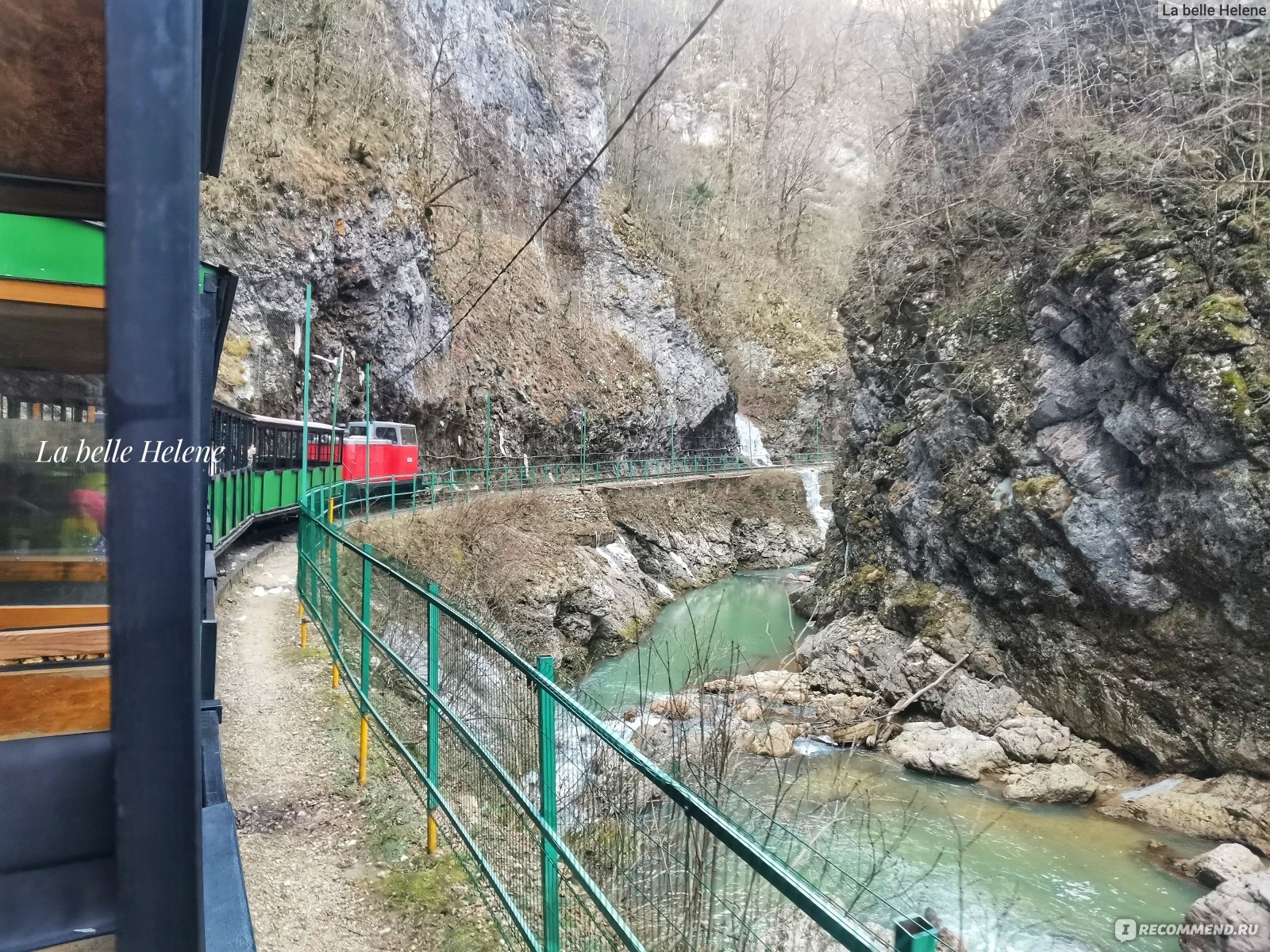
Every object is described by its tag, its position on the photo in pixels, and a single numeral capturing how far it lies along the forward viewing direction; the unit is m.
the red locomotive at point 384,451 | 22.70
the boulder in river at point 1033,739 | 12.00
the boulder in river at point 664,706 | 11.39
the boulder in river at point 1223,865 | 8.37
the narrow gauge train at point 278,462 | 12.56
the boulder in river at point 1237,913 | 6.48
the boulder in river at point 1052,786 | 10.67
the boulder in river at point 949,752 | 11.46
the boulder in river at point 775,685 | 14.12
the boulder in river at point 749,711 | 12.65
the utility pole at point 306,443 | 16.94
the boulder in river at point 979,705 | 13.13
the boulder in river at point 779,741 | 10.90
